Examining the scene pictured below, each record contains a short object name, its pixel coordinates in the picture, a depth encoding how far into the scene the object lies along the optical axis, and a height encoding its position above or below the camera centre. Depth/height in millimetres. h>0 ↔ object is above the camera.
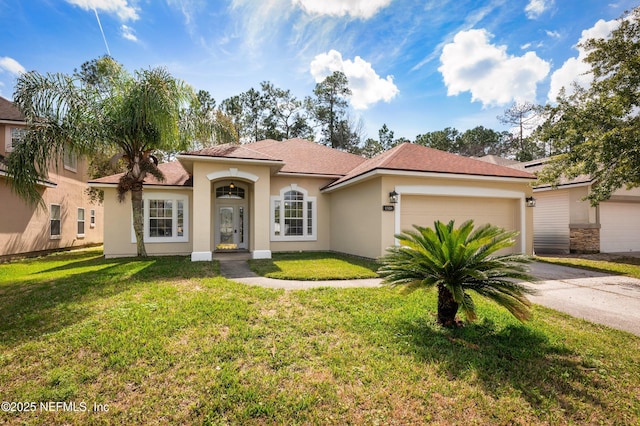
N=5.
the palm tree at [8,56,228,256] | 9094 +3360
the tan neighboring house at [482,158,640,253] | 13898 -196
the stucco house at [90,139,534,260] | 10914 +672
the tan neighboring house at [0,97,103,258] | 12883 +335
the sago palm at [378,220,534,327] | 4035 -743
